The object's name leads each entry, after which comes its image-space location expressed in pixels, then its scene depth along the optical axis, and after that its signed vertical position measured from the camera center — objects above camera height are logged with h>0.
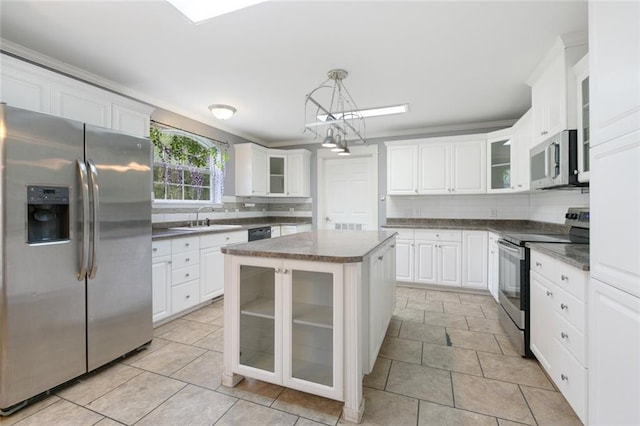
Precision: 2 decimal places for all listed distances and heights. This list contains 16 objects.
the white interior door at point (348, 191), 5.18 +0.37
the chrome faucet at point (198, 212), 4.09 -0.01
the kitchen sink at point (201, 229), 3.53 -0.21
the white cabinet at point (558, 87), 2.18 +1.01
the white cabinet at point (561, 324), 1.55 -0.69
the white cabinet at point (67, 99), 2.04 +0.91
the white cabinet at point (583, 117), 2.02 +0.66
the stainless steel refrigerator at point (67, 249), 1.67 -0.25
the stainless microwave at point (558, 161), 2.14 +0.40
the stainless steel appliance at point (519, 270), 2.29 -0.50
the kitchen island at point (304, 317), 1.62 -0.64
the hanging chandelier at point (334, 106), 2.72 +1.33
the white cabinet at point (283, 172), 5.20 +0.71
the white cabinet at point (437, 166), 4.17 +0.68
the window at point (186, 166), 3.66 +0.64
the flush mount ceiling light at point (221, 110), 3.61 +1.25
